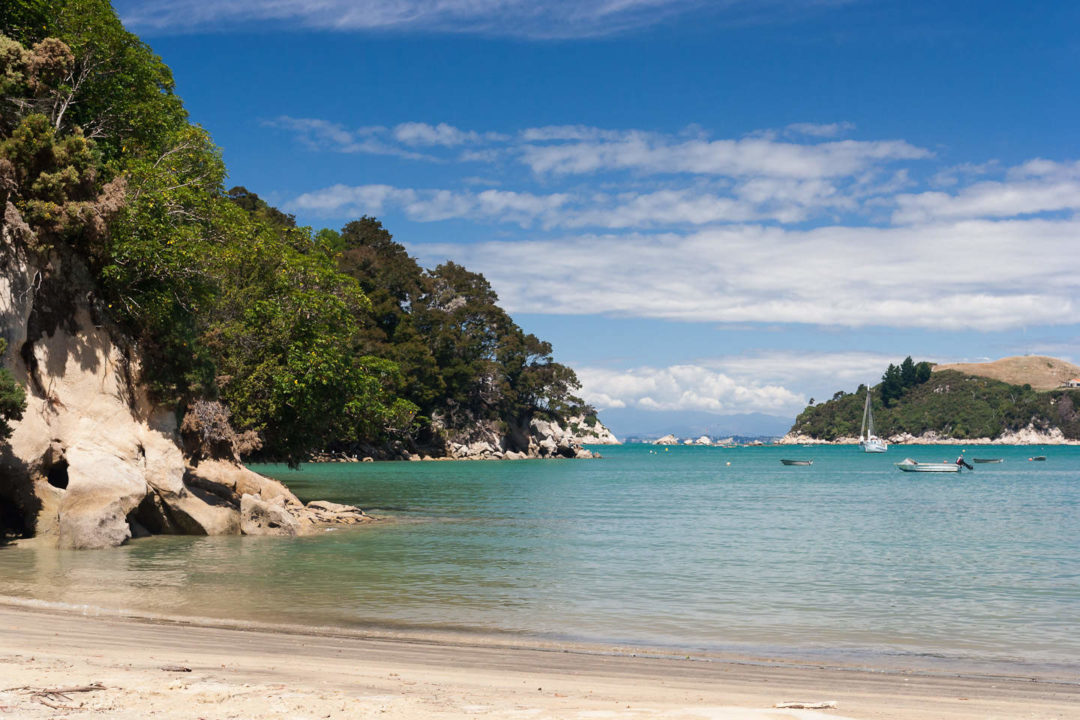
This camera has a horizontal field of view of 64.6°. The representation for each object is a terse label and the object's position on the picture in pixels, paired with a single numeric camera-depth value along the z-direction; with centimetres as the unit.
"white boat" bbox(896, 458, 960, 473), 8056
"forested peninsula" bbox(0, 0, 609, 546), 2123
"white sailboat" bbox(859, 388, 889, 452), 15362
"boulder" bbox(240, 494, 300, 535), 2591
